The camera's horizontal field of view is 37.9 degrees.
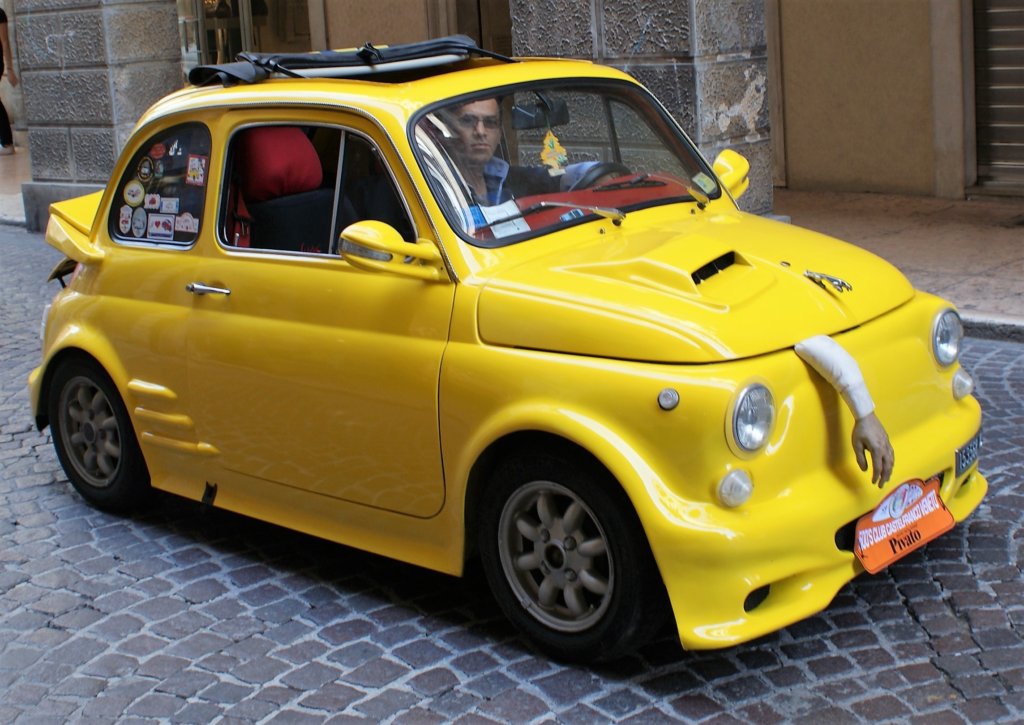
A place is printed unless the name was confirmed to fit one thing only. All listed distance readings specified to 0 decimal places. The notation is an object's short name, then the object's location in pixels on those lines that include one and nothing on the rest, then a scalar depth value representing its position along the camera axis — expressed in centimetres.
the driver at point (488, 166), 483
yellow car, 412
